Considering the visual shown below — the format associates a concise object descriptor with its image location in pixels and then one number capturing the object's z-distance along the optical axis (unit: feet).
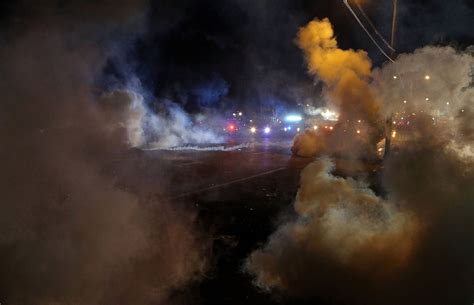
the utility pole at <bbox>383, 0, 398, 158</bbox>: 42.56
